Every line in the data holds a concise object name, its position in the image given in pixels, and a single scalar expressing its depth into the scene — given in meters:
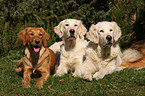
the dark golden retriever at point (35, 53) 4.12
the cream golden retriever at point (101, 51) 4.20
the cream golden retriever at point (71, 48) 4.72
